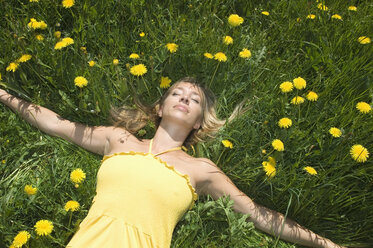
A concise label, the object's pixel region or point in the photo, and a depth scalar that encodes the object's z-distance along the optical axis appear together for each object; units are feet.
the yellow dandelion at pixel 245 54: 9.07
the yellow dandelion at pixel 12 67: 8.59
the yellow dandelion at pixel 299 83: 8.41
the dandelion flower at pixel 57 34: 8.87
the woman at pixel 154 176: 7.06
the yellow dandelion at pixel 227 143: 8.32
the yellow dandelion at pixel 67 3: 9.18
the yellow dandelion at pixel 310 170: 7.61
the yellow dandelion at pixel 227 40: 9.18
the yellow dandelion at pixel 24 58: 8.56
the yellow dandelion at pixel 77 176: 7.38
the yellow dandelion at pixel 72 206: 7.17
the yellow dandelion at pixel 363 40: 9.44
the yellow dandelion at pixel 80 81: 8.42
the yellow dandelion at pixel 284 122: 8.21
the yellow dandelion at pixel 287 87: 8.44
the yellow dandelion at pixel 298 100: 8.34
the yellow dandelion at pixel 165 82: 9.23
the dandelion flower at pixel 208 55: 9.00
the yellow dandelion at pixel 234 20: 9.28
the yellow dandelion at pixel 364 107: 8.30
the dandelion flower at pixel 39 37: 8.95
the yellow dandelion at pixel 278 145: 7.85
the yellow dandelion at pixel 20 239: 6.79
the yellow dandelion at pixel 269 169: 7.93
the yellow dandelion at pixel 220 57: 8.79
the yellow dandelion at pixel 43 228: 6.82
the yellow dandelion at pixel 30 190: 6.99
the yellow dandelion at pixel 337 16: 9.91
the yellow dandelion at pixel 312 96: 8.54
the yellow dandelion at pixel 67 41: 8.69
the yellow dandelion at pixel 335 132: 8.13
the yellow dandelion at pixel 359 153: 7.78
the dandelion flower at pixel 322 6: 10.14
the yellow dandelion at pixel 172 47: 8.90
